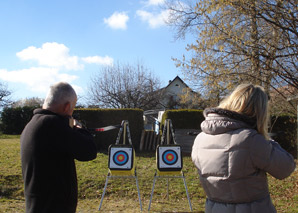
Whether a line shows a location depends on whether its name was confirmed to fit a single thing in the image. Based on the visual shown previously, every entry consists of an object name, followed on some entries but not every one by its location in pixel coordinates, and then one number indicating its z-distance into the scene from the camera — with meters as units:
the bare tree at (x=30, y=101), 43.25
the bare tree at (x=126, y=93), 21.95
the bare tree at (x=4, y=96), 25.25
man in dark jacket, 1.75
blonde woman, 1.55
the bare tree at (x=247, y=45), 6.26
